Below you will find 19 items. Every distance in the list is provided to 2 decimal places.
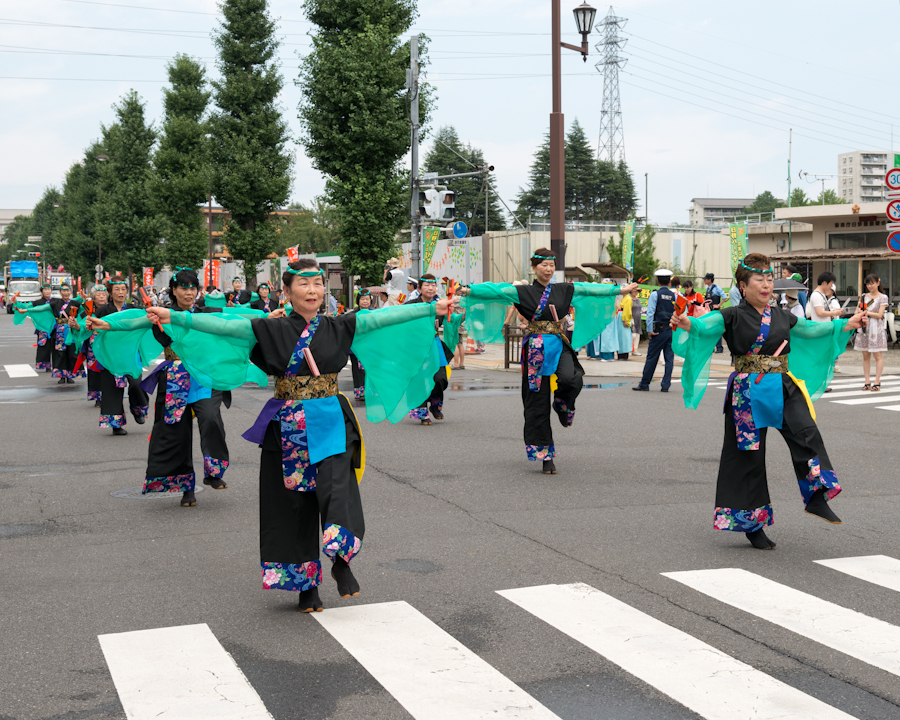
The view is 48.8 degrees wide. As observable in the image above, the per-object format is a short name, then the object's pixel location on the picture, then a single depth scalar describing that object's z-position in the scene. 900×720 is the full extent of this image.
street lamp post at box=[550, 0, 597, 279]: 16.73
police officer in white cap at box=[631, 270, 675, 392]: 15.98
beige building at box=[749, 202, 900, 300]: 29.14
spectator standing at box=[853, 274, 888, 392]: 15.43
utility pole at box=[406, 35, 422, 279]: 23.19
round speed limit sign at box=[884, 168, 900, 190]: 17.33
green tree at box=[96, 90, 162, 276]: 58.38
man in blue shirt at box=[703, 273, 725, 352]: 18.58
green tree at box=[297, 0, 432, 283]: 28.22
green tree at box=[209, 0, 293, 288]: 38.81
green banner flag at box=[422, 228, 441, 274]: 23.73
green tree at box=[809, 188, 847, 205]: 91.81
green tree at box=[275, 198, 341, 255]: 85.41
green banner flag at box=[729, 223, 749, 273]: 31.92
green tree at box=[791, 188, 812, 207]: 108.22
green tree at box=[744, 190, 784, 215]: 139.38
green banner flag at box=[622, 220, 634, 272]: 35.46
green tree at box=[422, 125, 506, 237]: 73.69
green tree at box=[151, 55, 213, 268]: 48.78
